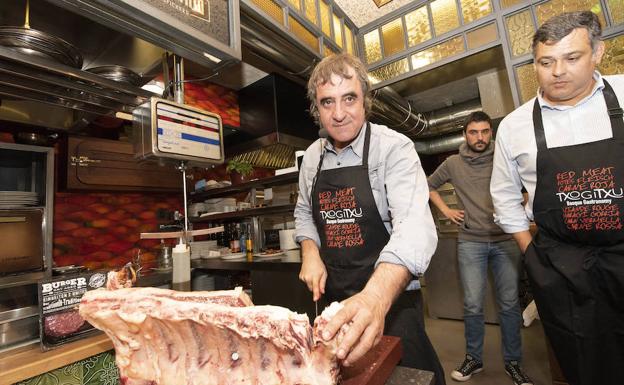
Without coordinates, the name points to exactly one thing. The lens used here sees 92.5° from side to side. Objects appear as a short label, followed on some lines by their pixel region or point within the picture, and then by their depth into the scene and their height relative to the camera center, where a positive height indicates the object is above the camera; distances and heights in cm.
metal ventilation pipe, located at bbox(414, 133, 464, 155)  695 +166
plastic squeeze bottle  136 -12
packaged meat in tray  108 -19
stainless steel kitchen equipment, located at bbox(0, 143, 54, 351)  237 +38
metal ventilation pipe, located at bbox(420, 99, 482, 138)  553 +184
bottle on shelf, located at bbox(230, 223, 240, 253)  341 -3
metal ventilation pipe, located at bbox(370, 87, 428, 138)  402 +163
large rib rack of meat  58 -22
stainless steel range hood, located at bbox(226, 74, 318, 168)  370 +143
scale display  148 +58
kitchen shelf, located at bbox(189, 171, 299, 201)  309 +56
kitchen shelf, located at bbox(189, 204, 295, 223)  286 +24
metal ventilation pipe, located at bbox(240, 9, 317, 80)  221 +152
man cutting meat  106 +7
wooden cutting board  66 -34
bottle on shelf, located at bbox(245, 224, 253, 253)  325 -8
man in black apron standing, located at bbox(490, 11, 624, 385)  117 +1
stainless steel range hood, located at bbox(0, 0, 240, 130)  126 +99
